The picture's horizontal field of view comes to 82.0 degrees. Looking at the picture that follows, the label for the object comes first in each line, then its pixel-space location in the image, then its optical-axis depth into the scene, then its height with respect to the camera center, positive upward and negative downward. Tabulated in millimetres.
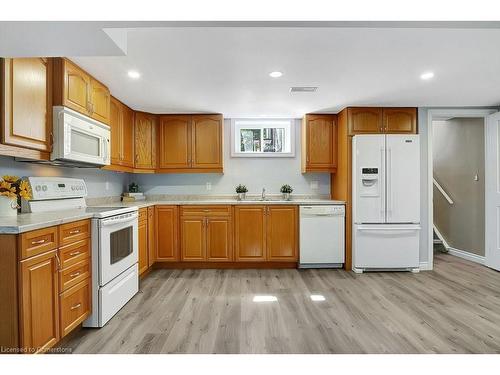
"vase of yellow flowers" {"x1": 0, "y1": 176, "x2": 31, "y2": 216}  2006 -41
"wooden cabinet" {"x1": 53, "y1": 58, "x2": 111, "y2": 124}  2264 +841
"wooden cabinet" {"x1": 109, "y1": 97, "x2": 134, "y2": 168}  3348 +659
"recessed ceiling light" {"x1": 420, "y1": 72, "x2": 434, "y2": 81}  2621 +1026
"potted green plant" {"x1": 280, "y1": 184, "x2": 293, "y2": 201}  4320 -72
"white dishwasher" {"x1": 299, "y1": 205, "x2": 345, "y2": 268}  3803 -673
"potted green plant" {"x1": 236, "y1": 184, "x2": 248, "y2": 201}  4309 -84
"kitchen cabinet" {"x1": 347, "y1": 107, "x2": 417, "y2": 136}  3756 +858
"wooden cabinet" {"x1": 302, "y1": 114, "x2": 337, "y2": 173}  4141 +634
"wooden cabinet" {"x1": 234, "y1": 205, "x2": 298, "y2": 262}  3836 -674
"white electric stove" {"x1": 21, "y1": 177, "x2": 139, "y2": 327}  2229 -462
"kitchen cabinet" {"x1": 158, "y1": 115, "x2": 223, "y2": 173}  4125 +658
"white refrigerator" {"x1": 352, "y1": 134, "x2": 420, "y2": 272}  3646 -195
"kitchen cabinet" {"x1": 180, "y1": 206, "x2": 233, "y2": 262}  3826 -619
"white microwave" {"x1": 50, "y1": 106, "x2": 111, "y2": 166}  2264 +420
